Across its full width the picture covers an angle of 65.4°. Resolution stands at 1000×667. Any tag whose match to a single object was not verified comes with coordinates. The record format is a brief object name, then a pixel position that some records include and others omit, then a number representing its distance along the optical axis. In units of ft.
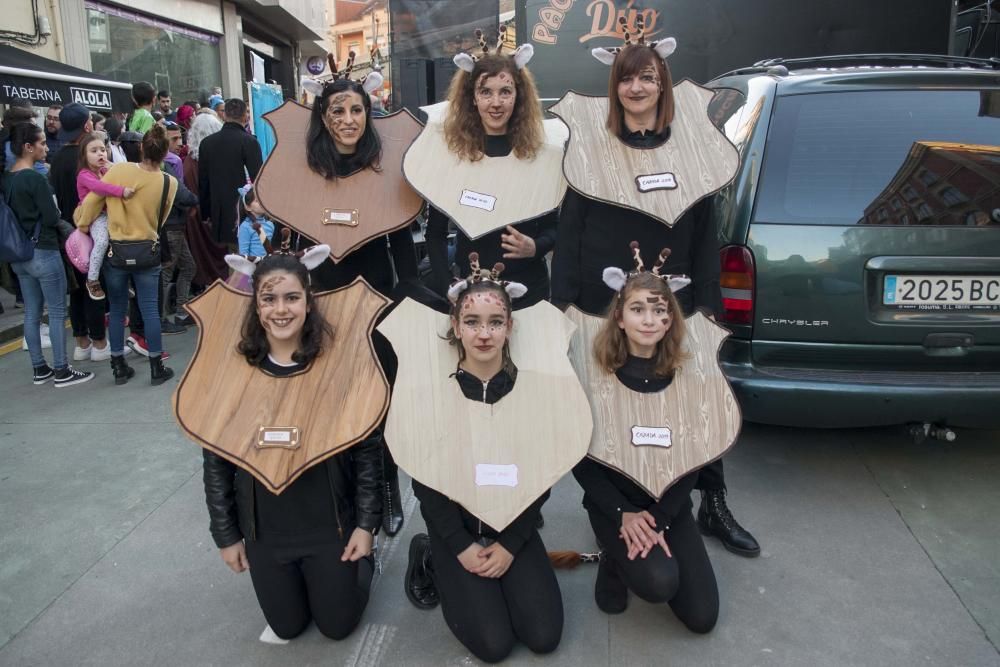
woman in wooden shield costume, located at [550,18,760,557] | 9.14
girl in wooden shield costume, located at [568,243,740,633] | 8.29
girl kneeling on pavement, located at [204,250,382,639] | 8.30
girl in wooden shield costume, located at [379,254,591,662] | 7.88
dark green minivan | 10.14
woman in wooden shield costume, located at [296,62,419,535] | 9.78
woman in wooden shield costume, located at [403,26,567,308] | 9.44
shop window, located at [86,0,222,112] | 39.11
